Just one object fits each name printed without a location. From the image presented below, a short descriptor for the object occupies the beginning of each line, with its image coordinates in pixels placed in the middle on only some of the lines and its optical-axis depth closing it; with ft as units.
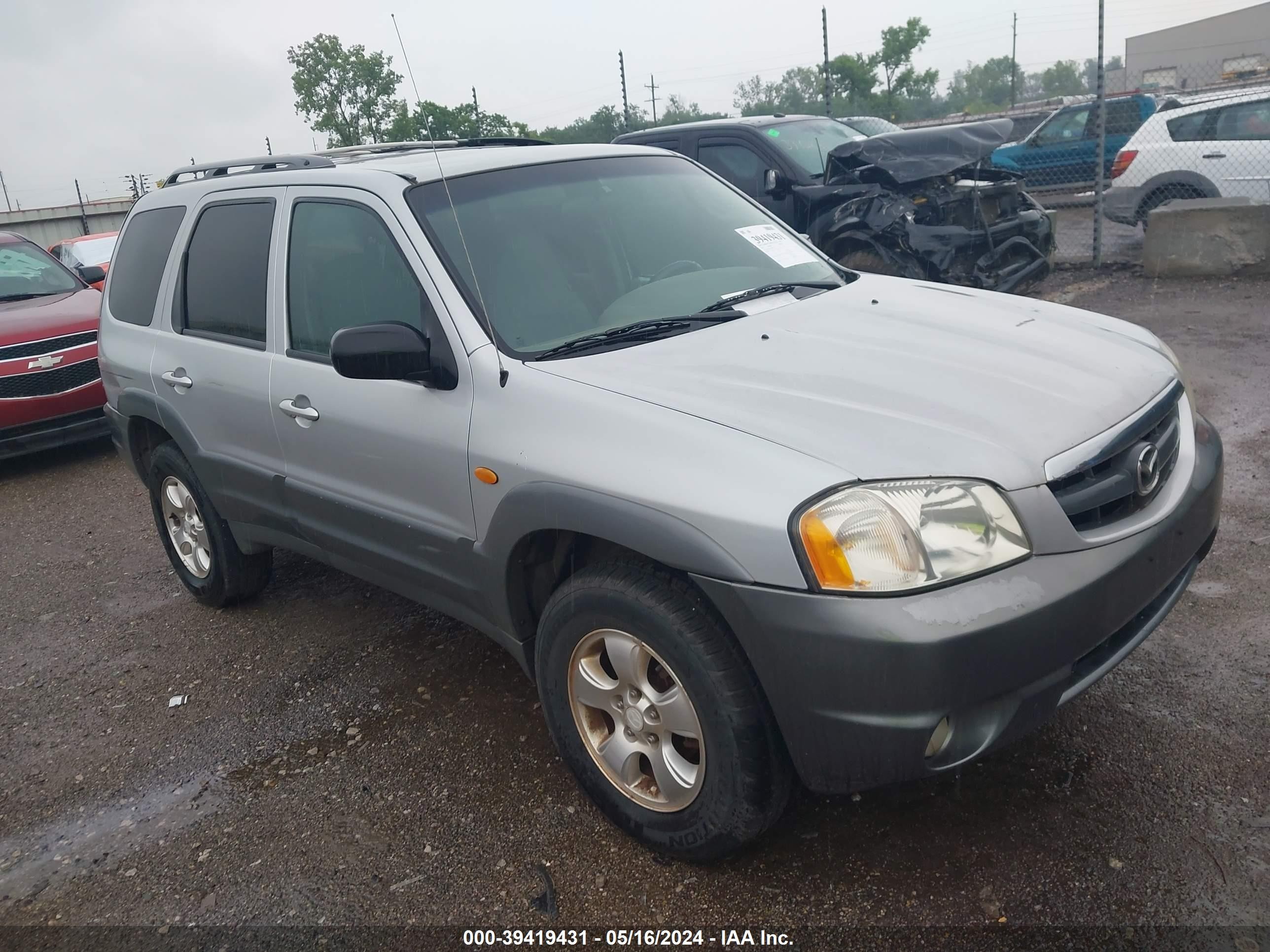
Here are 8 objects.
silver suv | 7.00
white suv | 32.55
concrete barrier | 29.14
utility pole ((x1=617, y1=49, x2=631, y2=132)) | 52.24
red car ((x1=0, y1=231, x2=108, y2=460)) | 23.20
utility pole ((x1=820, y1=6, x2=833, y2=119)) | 49.83
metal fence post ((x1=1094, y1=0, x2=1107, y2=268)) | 31.55
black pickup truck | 26.81
